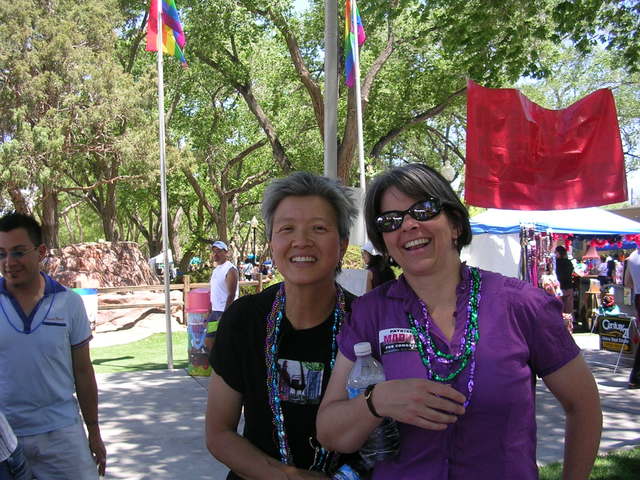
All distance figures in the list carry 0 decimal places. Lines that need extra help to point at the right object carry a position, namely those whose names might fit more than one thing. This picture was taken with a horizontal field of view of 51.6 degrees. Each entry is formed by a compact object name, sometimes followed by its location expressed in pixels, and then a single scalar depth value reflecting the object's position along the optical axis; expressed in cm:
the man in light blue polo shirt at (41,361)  304
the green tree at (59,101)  1931
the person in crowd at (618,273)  1894
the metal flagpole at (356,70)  1047
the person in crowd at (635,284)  830
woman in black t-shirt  218
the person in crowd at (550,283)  1183
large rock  2072
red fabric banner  684
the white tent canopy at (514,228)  1412
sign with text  967
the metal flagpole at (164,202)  1048
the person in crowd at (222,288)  877
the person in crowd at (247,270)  3444
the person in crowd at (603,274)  1899
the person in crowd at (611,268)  2008
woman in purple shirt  174
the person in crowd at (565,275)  1408
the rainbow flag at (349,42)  1084
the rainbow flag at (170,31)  1166
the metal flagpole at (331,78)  661
